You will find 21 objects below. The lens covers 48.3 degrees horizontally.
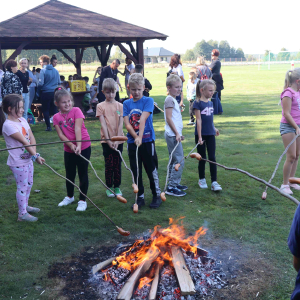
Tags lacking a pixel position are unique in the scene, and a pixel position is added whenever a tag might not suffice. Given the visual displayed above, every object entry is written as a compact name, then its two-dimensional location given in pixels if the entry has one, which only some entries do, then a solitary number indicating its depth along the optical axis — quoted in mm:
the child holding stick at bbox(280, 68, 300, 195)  4797
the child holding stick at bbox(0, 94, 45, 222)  4117
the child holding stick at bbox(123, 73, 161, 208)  4405
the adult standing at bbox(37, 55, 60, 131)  10125
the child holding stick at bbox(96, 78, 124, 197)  4789
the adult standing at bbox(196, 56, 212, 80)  10406
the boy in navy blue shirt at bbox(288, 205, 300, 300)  1493
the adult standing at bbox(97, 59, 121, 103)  10919
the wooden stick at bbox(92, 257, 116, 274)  3153
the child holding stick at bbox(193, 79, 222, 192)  5129
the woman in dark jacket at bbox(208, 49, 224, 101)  11492
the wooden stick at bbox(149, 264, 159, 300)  2693
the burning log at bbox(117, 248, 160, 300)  2711
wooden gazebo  11656
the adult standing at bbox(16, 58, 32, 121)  9359
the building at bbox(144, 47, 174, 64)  102188
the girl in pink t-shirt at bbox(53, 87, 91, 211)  4469
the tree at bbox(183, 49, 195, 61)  103888
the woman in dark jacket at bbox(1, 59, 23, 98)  8569
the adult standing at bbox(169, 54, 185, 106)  9609
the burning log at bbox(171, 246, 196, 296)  2760
